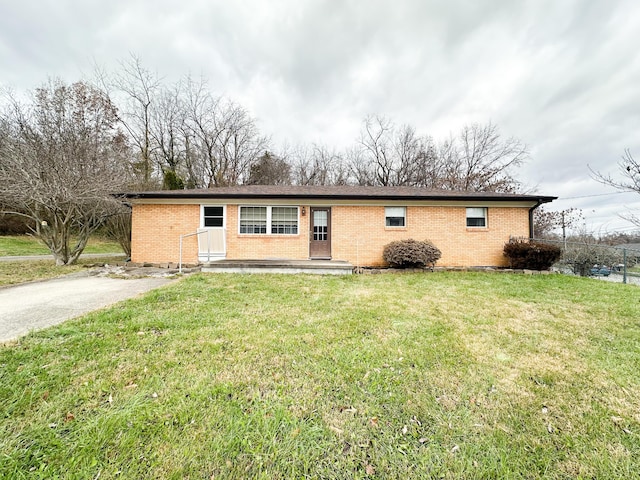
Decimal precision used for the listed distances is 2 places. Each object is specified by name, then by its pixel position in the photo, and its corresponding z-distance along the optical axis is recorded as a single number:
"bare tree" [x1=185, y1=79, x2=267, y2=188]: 20.44
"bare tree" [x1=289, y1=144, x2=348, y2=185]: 23.95
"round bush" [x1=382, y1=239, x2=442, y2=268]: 8.77
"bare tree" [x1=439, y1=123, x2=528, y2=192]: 20.34
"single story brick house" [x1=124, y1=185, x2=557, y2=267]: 9.45
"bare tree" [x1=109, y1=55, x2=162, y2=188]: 17.34
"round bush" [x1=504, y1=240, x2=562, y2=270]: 8.61
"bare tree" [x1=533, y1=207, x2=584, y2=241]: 18.67
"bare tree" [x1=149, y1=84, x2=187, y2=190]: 19.18
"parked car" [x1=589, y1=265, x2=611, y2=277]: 9.18
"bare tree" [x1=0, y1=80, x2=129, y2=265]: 8.11
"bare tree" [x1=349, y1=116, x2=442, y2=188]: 22.61
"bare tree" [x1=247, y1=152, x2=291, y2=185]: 22.39
